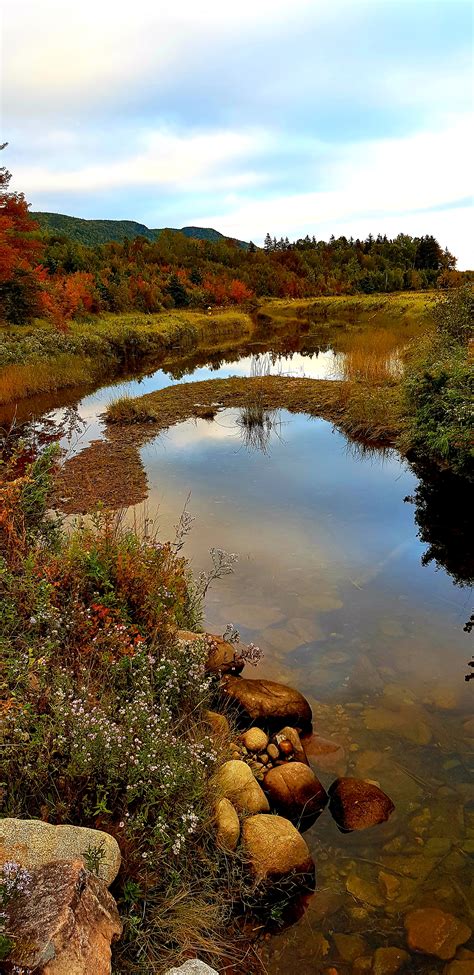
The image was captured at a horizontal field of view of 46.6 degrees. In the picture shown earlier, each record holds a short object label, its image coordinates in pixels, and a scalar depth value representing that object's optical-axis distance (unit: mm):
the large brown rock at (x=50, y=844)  2883
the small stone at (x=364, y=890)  3674
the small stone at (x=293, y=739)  4848
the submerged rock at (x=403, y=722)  5062
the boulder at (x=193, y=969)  2787
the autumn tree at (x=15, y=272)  28812
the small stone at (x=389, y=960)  3312
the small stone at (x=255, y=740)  4867
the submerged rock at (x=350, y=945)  3389
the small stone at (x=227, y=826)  3797
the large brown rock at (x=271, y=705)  5172
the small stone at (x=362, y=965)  3307
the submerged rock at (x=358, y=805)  4250
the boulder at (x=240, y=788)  4141
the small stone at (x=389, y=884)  3701
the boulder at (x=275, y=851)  3773
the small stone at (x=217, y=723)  4737
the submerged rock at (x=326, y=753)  4828
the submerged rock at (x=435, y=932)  3391
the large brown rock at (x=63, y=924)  2367
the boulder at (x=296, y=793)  4340
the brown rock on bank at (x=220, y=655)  5520
